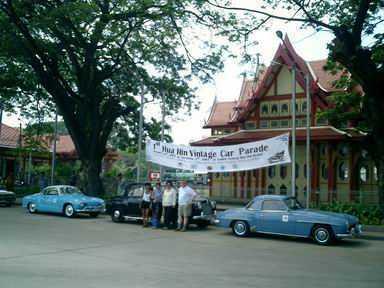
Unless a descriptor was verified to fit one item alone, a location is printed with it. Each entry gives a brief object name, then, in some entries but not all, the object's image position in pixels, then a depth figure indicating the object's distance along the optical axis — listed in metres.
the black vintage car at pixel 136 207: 18.67
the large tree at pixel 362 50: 16.81
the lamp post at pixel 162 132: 25.70
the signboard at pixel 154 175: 25.27
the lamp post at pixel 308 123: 21.76
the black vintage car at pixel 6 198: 26.56
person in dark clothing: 18.98
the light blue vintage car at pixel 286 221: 15.02
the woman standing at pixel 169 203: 18.48
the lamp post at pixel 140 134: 24.91
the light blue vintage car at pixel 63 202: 21.72
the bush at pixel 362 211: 19.22
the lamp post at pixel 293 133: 21.41
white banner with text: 21.75
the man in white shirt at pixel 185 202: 17.97
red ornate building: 29.99
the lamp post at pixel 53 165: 31.12
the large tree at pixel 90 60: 24.56
